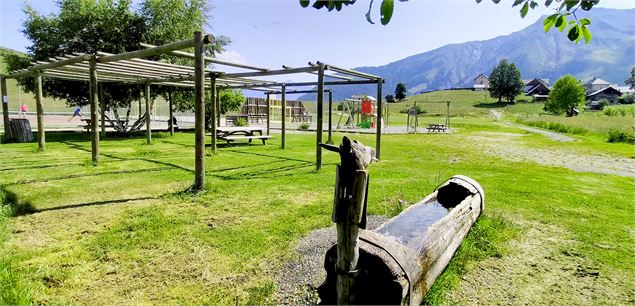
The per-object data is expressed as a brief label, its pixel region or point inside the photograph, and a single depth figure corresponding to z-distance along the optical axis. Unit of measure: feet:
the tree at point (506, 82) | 276.00
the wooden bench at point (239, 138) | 41.34
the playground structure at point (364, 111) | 82.69
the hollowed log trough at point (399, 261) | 7.45
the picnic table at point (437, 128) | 75.55
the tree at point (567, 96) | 174.70
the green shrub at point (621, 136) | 56.54
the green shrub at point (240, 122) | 68.96
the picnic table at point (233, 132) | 41.73
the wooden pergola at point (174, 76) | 18.81
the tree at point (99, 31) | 49.32
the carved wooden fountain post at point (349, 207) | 6.37
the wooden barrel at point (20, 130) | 40.30
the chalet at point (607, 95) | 311.88
